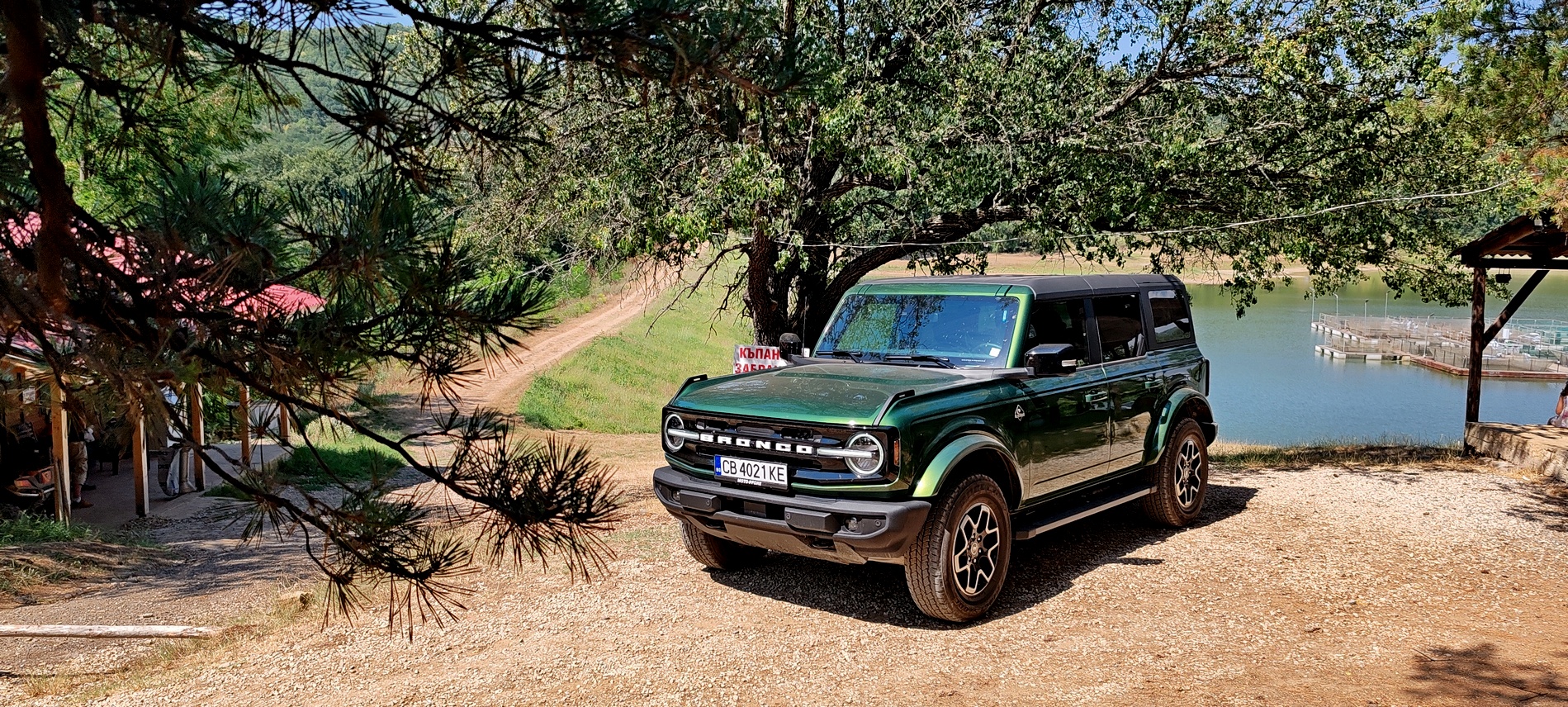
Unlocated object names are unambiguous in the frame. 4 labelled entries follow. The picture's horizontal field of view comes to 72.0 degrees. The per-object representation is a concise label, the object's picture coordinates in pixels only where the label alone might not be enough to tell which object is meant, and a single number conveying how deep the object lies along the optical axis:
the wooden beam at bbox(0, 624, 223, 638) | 6.65
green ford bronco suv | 5.68
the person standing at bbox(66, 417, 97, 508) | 12.59
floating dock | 50.38
